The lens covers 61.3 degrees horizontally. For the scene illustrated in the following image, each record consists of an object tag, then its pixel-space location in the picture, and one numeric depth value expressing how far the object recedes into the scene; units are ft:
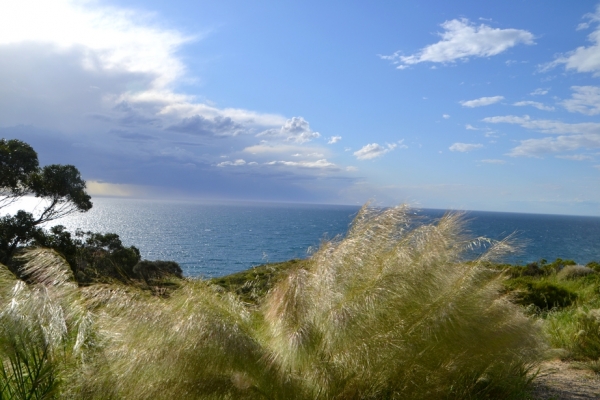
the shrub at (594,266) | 65.82
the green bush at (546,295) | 39.14
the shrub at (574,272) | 57.98
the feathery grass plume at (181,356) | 10.91
